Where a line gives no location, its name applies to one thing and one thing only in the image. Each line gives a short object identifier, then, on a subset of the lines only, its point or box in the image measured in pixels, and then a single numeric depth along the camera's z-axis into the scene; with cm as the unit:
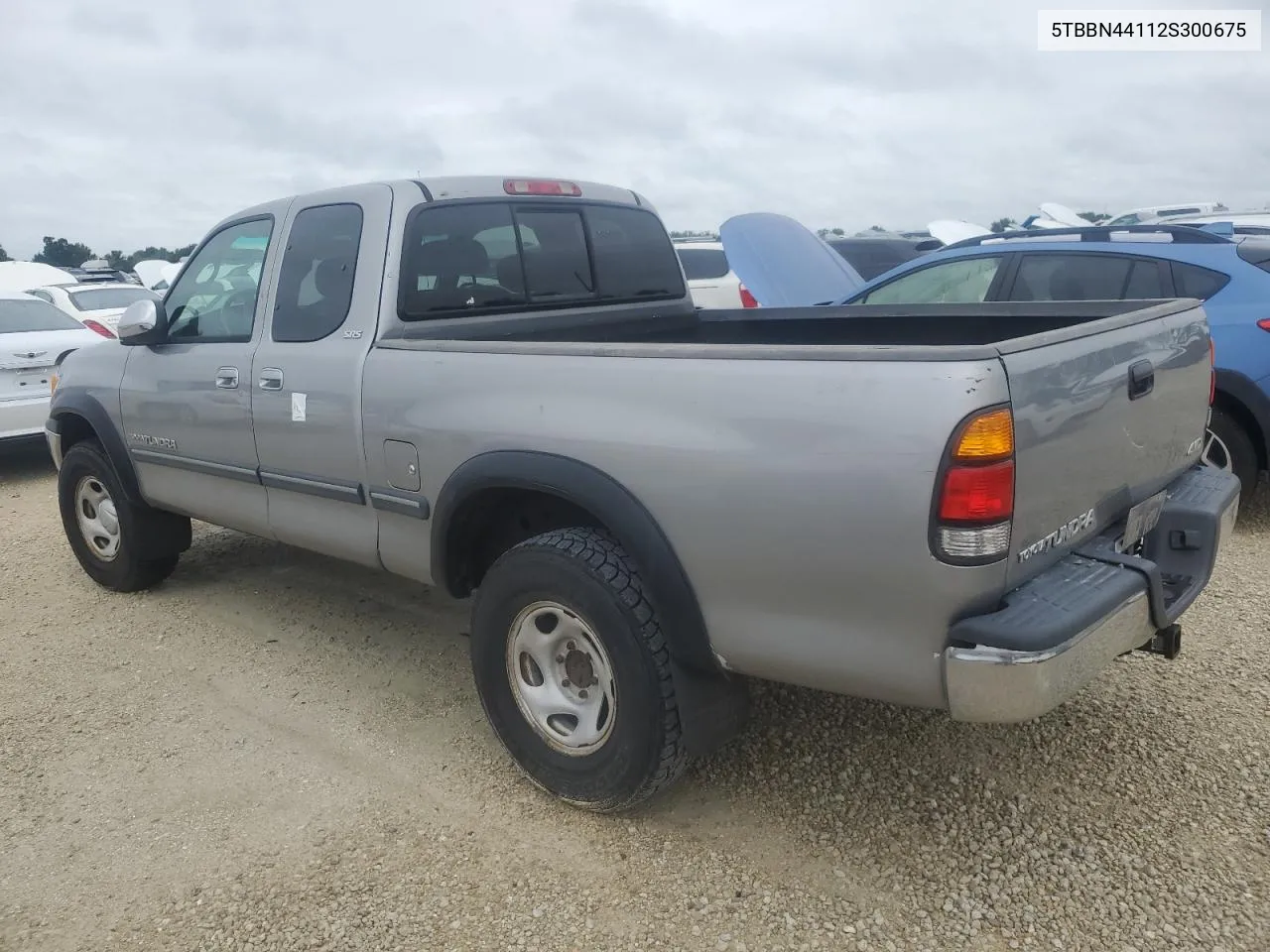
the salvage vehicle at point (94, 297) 1123
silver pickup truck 216
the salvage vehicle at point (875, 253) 1434
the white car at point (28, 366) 768
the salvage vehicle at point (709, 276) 1145
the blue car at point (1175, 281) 516
